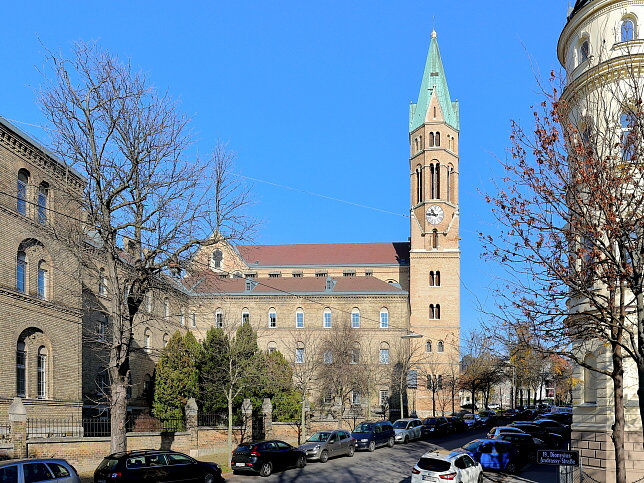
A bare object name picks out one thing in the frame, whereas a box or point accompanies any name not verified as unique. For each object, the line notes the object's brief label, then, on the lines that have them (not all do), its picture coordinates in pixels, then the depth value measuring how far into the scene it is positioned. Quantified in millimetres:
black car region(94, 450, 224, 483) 17328
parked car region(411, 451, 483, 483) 19422
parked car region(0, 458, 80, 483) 14230
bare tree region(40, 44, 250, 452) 19984
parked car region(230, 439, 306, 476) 24281
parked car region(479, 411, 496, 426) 55941
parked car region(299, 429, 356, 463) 29188
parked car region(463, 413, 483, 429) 53219
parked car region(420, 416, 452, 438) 43969
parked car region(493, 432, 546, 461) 29609
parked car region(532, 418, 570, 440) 40906
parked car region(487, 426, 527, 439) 31962
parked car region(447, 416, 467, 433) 48938
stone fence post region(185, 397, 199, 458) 29703
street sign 14633
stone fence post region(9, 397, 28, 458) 20766
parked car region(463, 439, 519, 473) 26094
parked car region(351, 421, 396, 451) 34750
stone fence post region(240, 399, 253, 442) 35125
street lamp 56438
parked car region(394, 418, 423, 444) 39500
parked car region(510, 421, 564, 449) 34812
